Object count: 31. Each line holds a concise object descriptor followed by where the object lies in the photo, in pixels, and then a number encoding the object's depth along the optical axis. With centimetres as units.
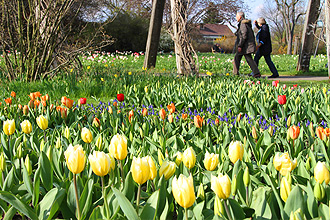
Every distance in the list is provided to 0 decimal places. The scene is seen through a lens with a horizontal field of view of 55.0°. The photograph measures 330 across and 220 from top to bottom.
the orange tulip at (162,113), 235
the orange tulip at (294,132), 183
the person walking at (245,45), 851
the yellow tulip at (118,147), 125
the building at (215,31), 6569
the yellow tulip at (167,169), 125
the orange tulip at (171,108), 247
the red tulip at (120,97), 303
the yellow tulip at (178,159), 143
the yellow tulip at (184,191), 95
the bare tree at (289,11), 3756
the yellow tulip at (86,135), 165
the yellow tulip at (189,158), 133
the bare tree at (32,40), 538
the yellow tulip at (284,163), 127
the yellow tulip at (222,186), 103
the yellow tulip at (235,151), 137
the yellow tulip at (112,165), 136
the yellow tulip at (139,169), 106
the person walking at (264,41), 964
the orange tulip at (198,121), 216
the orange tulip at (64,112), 251
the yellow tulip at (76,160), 113
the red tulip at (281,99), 276
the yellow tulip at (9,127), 188
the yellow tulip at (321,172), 114
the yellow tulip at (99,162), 113
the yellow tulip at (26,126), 195
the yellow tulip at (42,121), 199
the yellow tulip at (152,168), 115
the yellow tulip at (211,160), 130
